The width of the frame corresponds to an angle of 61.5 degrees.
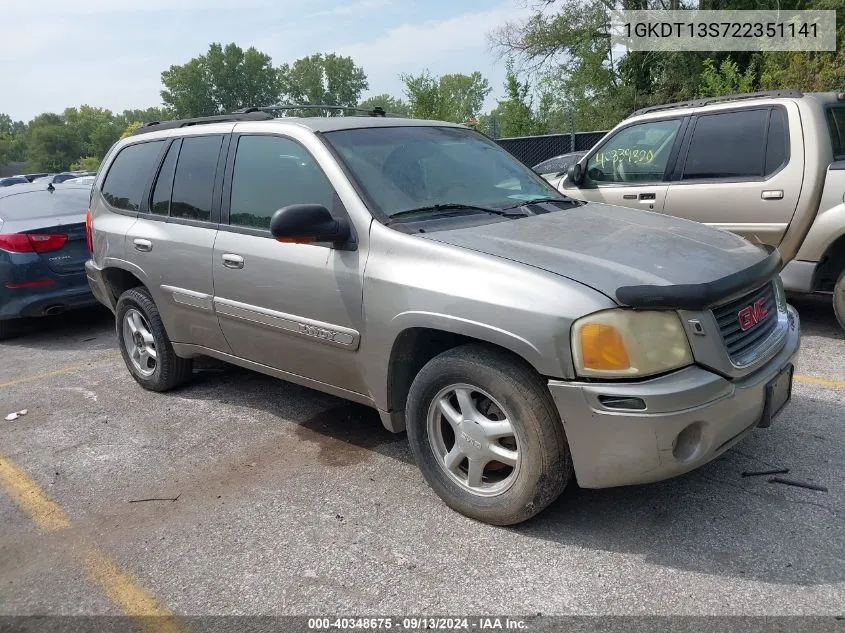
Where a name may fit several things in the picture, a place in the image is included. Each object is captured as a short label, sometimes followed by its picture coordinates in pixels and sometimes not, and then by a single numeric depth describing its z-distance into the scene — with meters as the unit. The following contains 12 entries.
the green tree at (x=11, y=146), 114.14
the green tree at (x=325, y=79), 105.31
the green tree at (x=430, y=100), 22.33
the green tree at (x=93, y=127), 112.69
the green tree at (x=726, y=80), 17.84
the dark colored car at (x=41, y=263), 6.95
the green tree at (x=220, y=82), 98.62
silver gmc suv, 2.68
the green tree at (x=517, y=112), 24.33
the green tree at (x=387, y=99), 81.98
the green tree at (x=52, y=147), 108.38
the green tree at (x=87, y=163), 95.54
